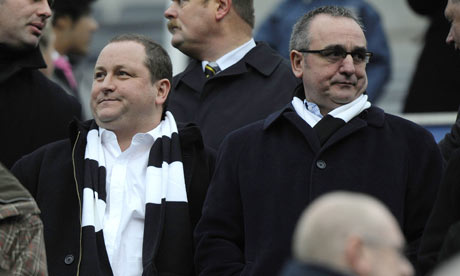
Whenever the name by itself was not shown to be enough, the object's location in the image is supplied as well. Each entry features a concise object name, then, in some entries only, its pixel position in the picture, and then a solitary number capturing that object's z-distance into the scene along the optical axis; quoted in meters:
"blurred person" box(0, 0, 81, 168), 12.98
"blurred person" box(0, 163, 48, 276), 9.42
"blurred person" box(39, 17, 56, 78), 16.34
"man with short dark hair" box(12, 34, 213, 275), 11.05
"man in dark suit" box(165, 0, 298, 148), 12.81
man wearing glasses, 10.33
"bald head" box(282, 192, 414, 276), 6.51
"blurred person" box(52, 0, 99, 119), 19.17
